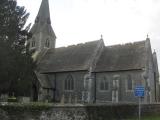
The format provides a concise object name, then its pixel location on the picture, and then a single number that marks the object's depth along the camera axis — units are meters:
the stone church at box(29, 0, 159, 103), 35.00
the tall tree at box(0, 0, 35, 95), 27.88
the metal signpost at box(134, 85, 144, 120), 18.92
